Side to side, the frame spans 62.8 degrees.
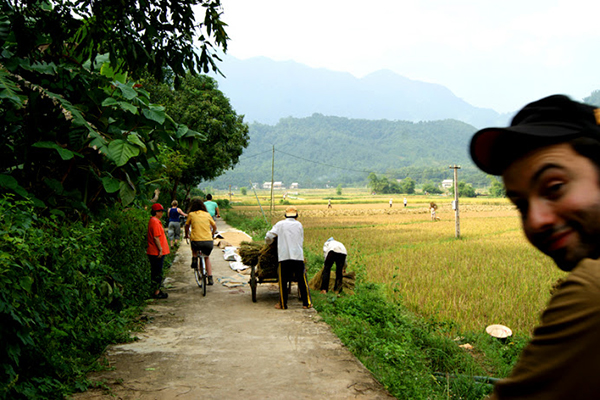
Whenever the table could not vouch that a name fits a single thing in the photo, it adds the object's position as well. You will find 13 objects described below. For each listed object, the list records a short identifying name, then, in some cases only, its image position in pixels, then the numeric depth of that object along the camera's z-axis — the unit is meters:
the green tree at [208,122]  28.98
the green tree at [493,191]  93.57
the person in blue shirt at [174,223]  16.25
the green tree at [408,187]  134.75
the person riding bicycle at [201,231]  9.92
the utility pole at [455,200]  20.62
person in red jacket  8.79
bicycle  9.48
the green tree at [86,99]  4.55
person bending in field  9.33
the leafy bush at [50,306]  3.49
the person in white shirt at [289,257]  8.44
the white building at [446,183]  155.35
